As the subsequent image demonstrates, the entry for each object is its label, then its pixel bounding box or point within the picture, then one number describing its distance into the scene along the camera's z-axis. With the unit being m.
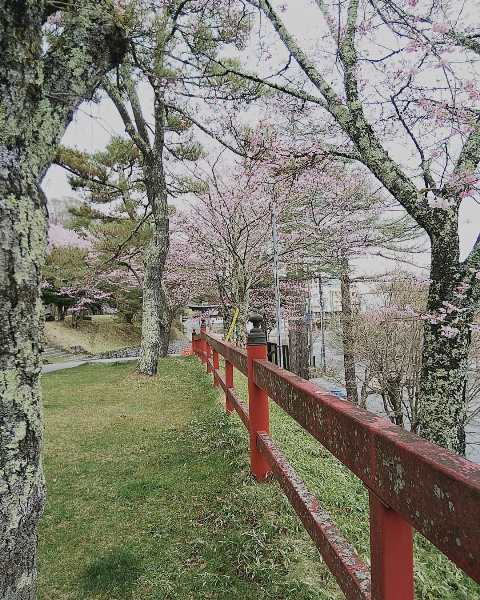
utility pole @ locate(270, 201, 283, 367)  10.55
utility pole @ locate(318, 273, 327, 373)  17.65
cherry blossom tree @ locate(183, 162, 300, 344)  11.42
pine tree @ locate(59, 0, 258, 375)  4.20
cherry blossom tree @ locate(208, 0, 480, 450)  4.50
